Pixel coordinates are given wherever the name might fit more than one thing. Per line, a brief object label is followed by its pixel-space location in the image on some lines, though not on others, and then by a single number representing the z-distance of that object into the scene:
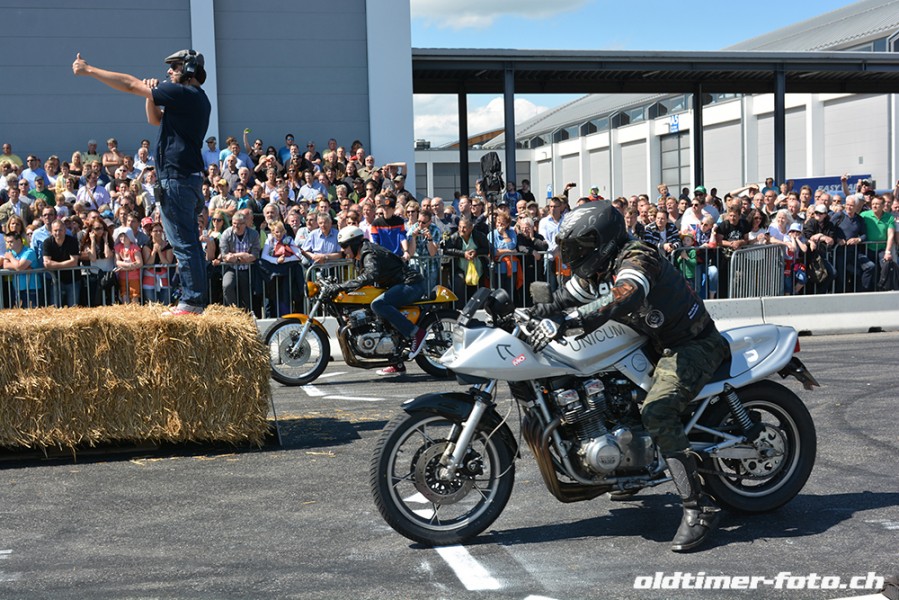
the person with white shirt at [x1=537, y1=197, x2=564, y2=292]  15.20
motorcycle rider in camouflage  5.56
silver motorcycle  5.66
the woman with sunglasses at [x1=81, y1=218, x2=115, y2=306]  13.53
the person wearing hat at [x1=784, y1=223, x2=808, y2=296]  16.14
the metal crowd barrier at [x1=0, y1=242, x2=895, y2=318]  13.28
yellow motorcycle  11.88
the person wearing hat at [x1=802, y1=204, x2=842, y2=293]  16.22
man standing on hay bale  7.90
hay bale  7.84
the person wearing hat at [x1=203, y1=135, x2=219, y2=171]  20.77
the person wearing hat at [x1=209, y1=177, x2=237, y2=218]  16.37
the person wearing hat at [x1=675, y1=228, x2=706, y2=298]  15.66
